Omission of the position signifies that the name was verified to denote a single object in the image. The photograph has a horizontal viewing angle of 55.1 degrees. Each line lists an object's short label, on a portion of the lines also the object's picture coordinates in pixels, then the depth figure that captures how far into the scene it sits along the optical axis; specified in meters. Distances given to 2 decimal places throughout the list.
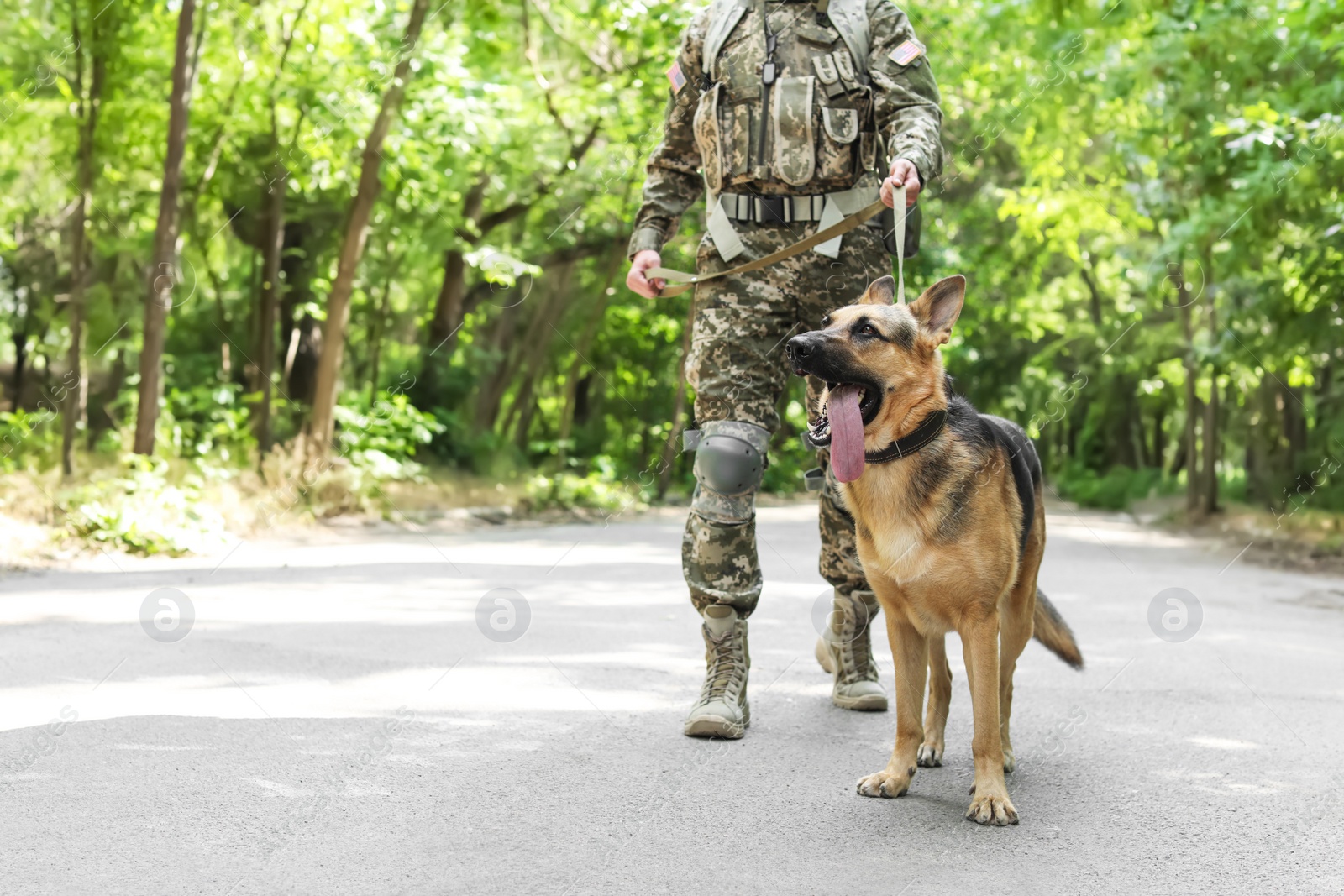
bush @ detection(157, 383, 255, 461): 13.91
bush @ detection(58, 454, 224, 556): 9.38
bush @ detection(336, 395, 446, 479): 13.55
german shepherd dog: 3.68
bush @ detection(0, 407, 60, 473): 11.99
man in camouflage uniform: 4.70
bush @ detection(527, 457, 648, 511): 16.50
